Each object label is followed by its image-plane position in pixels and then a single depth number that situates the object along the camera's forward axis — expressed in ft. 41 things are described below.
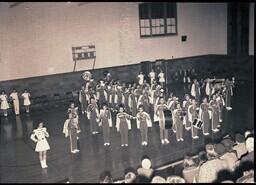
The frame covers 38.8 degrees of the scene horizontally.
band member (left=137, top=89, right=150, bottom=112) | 49.11
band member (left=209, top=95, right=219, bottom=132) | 43.21
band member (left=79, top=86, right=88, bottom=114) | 53.23
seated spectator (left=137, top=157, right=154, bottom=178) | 25.26
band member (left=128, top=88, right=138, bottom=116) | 49.60
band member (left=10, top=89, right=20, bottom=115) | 56.59
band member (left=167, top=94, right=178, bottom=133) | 42.79
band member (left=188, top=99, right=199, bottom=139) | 41.47
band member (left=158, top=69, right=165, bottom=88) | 69.00
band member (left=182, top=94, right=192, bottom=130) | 42.27
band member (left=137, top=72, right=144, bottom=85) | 64.69
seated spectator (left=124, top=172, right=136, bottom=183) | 24.23
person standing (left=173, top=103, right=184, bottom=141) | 40.16
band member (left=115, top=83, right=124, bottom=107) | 52.24
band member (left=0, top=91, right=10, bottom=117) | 55.36
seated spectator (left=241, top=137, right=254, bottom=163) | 25.30
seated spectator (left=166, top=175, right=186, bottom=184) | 23.46
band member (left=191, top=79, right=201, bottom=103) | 55.72
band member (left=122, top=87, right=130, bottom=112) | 50.79
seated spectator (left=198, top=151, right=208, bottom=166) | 28.57
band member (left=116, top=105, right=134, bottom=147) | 39.78
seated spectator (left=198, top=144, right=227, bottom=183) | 23.88
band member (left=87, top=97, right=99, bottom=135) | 44.19
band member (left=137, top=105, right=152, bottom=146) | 39.68
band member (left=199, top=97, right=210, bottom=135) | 41.91
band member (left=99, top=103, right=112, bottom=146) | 41.04
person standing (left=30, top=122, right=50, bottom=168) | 34.74
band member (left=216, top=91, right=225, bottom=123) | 44.45
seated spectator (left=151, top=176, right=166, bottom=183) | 22.82
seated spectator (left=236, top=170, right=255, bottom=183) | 23.22
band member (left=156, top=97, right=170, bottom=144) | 40.32
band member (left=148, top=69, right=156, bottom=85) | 67.01
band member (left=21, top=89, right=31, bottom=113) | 57.47
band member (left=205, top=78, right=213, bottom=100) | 56.59
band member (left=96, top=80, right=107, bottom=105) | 54.70
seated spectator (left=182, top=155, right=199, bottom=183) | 25.22
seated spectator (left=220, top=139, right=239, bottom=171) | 25.19
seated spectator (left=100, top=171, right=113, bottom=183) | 24.30
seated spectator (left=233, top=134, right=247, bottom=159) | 27.71
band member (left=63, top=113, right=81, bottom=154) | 38.53
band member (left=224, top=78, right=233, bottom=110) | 50.95
